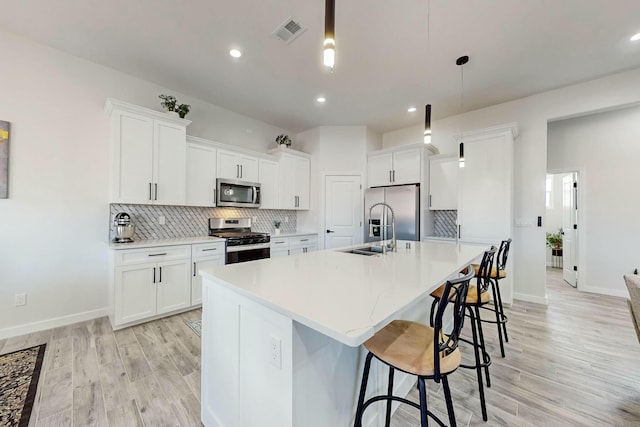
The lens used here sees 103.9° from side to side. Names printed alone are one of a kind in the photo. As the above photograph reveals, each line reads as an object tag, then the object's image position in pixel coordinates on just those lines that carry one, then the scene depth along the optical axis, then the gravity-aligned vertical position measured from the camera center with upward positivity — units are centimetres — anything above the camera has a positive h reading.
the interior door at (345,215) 486 -3
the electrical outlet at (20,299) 254 -89
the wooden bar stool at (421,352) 99 -62
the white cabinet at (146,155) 284 +70
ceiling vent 232 +176
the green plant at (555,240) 578 -57
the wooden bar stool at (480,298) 158 -62
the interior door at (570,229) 430 -24
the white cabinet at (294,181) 466 +62
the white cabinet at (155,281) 266 -78
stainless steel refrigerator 420 +6
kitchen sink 225 -35
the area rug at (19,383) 152 -123
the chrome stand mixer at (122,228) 286 -17
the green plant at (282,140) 468 +138
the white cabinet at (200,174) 348 +56
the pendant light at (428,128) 240 +84
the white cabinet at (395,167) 432 +86
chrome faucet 242 -32
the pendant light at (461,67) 281 +175
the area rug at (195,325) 264 -124
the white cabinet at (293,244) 417 -55
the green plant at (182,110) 329 +136
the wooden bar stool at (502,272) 242 -58
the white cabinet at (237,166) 384 +76
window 601 +54
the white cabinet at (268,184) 438 +53
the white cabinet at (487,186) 353 +44
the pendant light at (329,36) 130 +93
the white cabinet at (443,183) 416 +55
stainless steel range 358 -38
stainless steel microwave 378 +32
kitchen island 95 -53
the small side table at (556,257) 578 -97
